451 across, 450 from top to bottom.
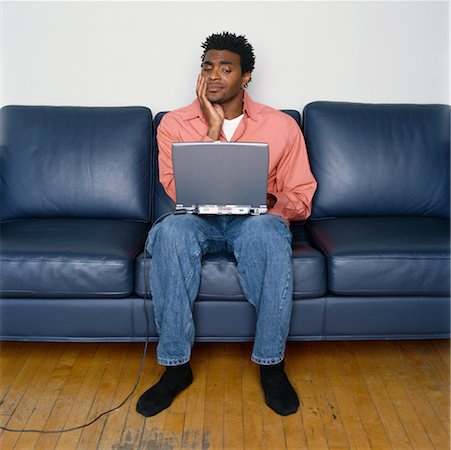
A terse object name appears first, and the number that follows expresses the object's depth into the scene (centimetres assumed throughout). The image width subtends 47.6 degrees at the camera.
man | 162
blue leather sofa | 173
